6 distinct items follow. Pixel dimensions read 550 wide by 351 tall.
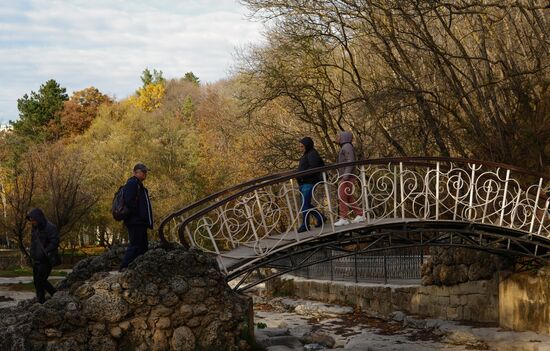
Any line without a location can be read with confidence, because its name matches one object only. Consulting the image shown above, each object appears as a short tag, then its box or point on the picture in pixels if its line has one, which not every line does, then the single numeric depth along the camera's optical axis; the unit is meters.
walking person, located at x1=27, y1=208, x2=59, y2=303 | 12.21
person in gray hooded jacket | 12.71
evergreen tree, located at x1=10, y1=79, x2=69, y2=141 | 65.94
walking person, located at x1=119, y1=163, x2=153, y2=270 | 11.44
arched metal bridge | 12.34
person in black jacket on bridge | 12.81
